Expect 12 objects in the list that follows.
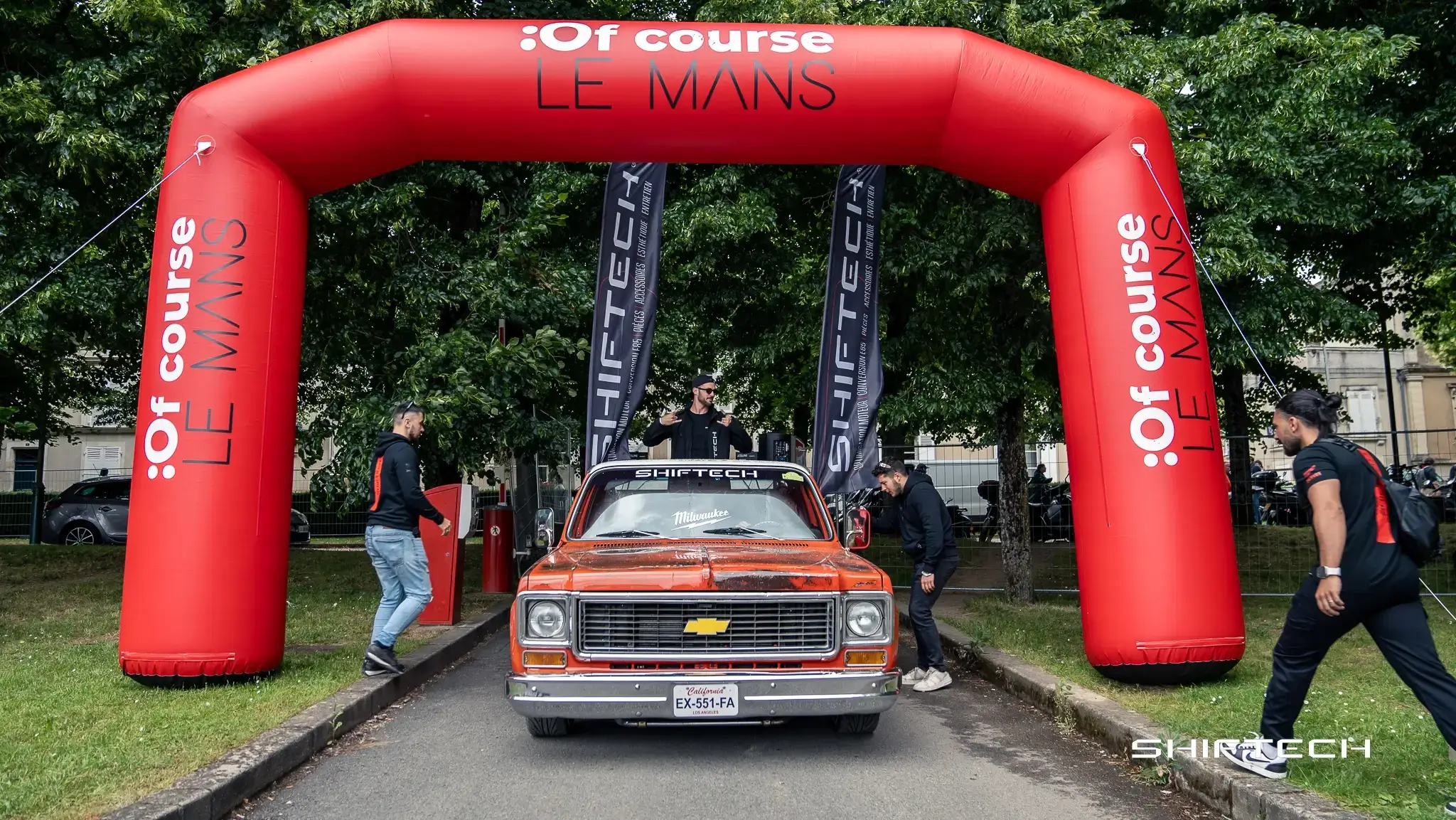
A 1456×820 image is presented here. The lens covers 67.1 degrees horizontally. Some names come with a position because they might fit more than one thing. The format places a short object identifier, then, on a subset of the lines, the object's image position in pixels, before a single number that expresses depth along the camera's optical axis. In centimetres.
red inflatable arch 712
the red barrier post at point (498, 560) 1341
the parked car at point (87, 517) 2280
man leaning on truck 782
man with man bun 455
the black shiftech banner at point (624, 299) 1083
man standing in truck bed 981
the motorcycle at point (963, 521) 1411
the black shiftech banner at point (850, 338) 1109
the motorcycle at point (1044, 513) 1449
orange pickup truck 548
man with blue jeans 771
